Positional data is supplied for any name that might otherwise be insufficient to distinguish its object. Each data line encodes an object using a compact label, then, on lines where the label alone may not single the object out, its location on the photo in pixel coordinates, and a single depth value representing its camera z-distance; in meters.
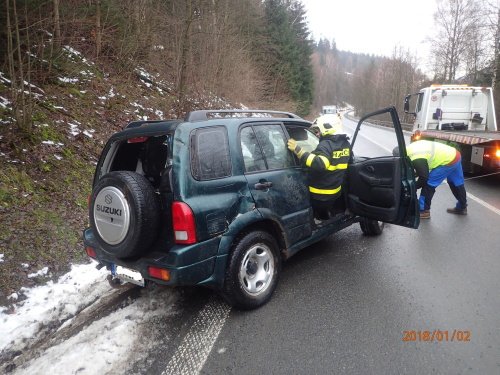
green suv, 2.79
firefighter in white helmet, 3.80
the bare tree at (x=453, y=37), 31.76
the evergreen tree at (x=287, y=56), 30.52
